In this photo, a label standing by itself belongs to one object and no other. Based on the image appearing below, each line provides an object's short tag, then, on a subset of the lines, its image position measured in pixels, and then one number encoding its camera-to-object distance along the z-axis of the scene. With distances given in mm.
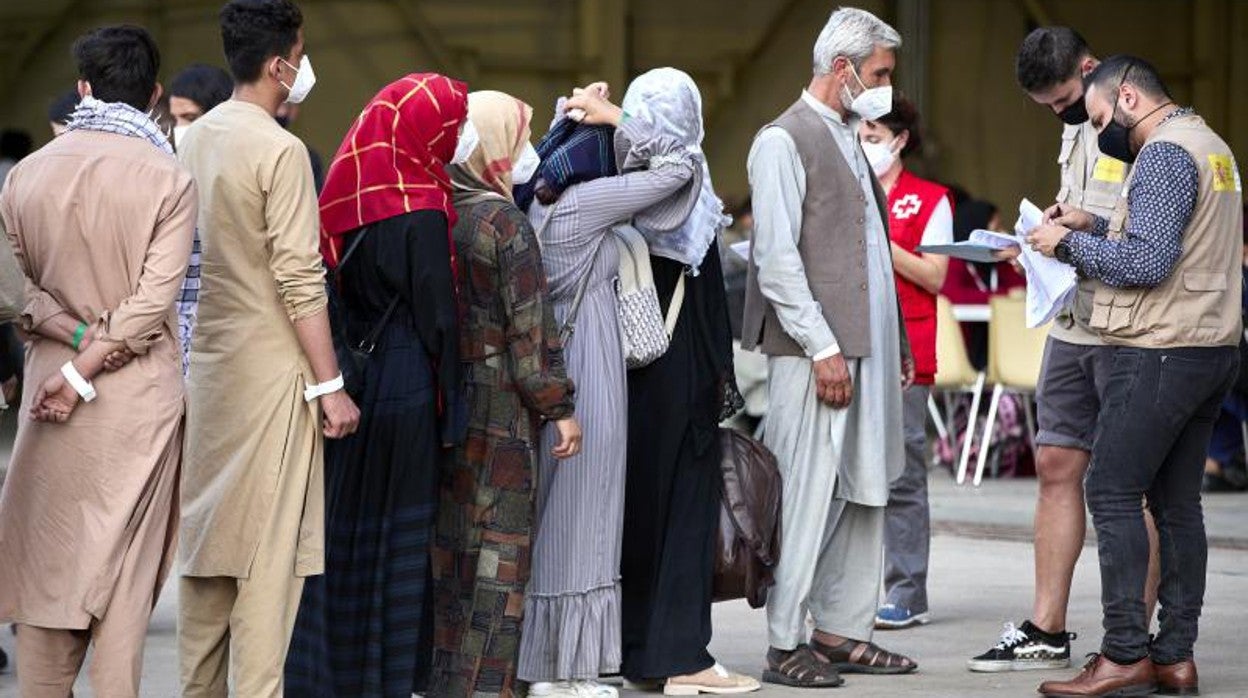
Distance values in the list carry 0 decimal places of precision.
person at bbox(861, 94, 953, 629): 14562
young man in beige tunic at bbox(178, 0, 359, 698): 9797
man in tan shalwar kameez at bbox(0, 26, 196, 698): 9664
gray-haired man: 12070
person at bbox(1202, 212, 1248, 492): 22562
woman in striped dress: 11305
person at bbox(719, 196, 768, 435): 23234
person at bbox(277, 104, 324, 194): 12875
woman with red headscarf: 10195
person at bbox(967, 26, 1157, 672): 12484
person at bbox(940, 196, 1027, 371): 24687
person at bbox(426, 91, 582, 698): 10594
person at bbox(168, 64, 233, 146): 13727
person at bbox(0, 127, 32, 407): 9352
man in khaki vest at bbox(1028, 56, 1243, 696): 11430
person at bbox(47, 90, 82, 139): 13766
